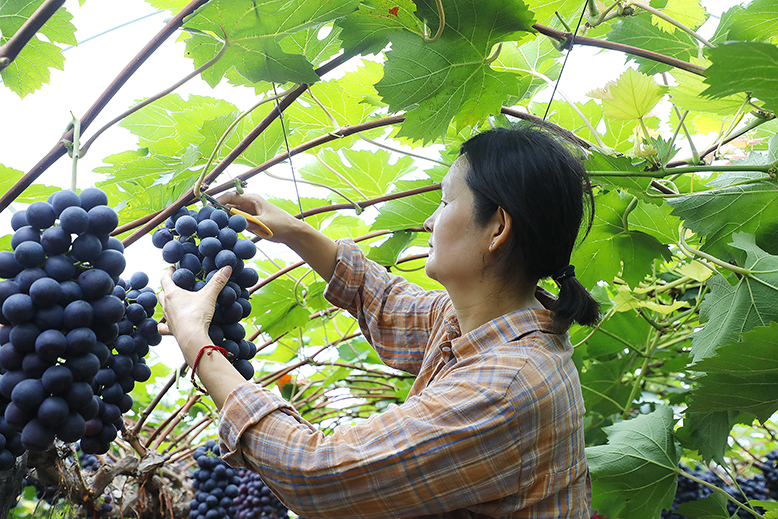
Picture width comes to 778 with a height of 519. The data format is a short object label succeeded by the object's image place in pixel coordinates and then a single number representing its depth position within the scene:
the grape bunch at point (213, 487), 2.06
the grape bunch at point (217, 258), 1.04
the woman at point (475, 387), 0.94
